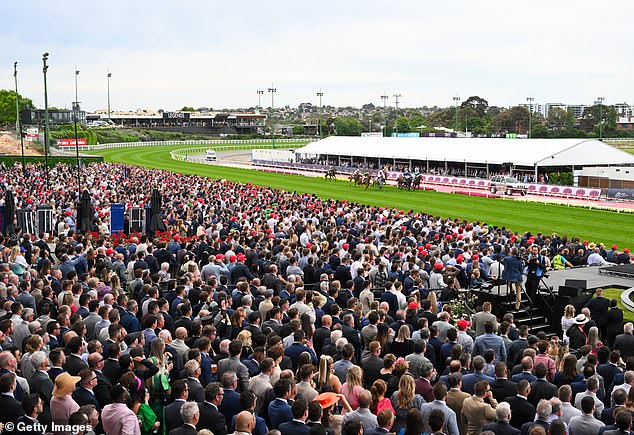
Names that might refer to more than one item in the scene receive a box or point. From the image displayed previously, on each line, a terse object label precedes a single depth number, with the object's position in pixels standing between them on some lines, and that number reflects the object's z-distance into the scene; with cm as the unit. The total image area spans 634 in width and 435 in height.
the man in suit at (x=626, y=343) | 1136
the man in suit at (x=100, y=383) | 823
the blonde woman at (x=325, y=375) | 883
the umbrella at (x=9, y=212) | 2498
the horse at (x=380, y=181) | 5384
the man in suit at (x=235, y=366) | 895
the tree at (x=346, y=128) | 16212
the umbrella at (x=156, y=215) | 2602
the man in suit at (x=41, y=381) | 853
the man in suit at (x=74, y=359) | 903
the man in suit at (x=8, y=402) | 758
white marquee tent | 5450
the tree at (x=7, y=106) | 14375
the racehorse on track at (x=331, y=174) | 6344
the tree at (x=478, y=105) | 18175
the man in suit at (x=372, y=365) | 955
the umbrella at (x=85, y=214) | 2556
